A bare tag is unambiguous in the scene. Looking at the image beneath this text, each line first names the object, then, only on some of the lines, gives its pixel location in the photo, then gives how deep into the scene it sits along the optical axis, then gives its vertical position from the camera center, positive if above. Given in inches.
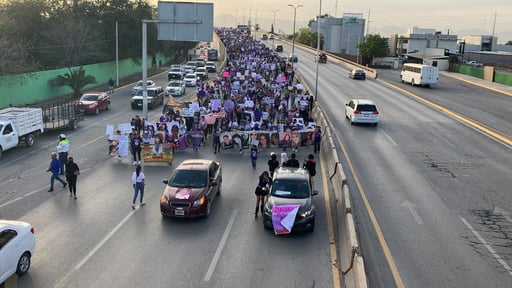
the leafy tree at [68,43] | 2225.6 -11.9
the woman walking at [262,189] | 620.7 -169.2
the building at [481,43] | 6811.0 +202.1
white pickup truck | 966.4 -172.6
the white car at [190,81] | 2233.0 -152.5
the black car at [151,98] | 1598.2 -170.8
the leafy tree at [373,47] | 3887.8 +43.9
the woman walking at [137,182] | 648.4 -174.2
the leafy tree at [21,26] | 1674.5 +51.3
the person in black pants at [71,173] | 691.4 -177.6
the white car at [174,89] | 1897.1 -162.0
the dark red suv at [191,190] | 597.9 -174.0
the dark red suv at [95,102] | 1486.2 -177.5
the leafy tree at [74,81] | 1867.6 -146.9
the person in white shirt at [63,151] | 834.4 -179.3
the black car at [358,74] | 2546.8 -106.2
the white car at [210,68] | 2906.0 -121.6
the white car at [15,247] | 426.1 -179.4
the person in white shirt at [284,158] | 781.4 -164.1
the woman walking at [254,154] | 872.3 -178.2
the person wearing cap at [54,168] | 729.0 -180.8
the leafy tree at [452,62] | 3162.9 -34.0
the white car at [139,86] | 1838.1 -159.4
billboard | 1100.5 +54.6
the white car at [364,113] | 1282.0 -149.5
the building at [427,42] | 5295.3 +139.2
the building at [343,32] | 6753.9 +264.2
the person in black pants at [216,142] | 1007.6 -186.0
